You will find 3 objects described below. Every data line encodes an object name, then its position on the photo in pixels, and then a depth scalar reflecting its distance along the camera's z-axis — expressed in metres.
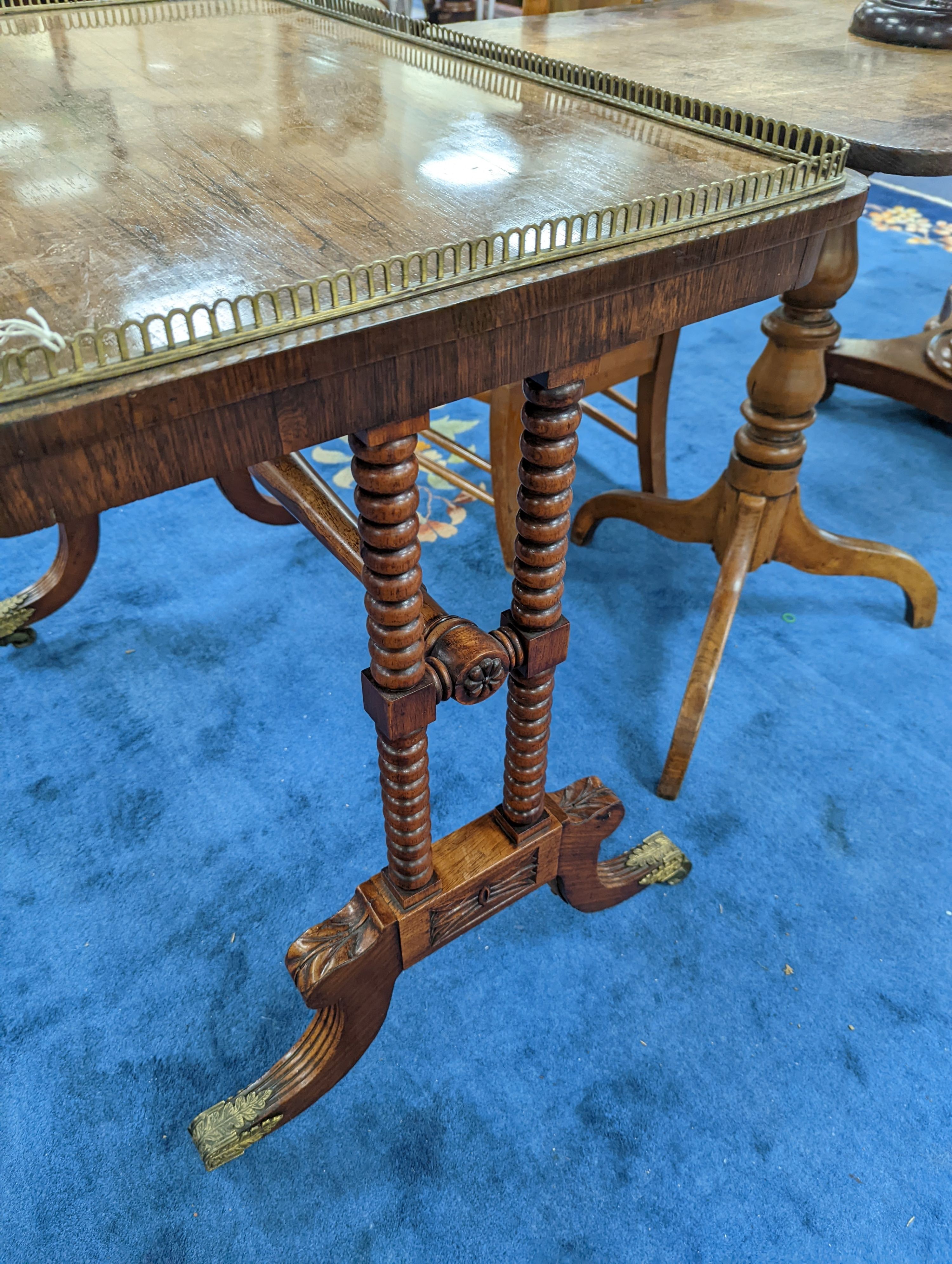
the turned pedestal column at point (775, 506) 1.25
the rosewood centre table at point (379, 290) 0.50
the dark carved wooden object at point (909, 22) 1.30
